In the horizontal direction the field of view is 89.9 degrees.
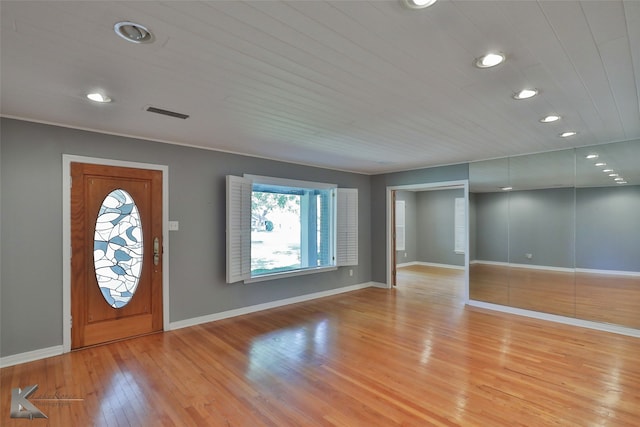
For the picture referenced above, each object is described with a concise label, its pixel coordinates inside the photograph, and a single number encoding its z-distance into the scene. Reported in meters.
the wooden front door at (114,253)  3.46
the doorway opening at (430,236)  8.38
